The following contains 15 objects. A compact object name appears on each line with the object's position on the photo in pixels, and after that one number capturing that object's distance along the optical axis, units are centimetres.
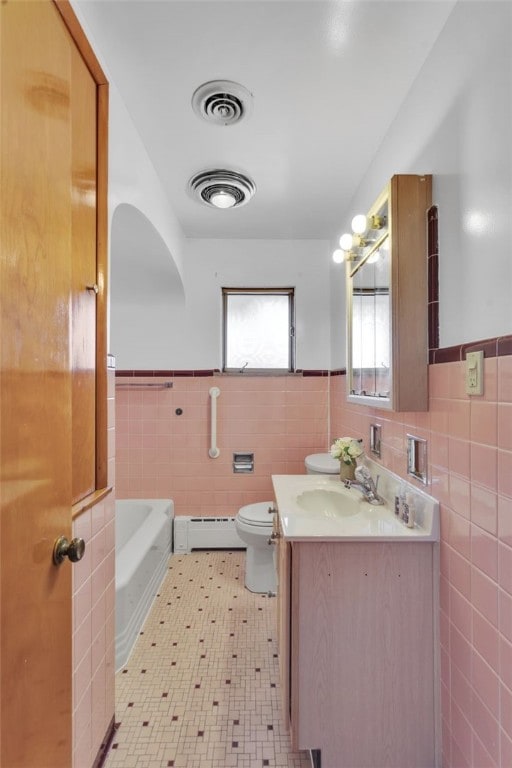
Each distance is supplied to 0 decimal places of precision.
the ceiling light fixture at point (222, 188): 191
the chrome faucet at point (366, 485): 156
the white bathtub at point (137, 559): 168
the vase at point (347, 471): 181
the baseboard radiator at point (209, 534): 274
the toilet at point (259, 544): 215
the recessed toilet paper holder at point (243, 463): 279
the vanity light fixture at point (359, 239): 142
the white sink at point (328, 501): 165
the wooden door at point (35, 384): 66
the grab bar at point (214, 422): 274
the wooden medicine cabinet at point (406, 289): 123
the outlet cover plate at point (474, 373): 94
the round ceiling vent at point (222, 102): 134
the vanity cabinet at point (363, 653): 113
